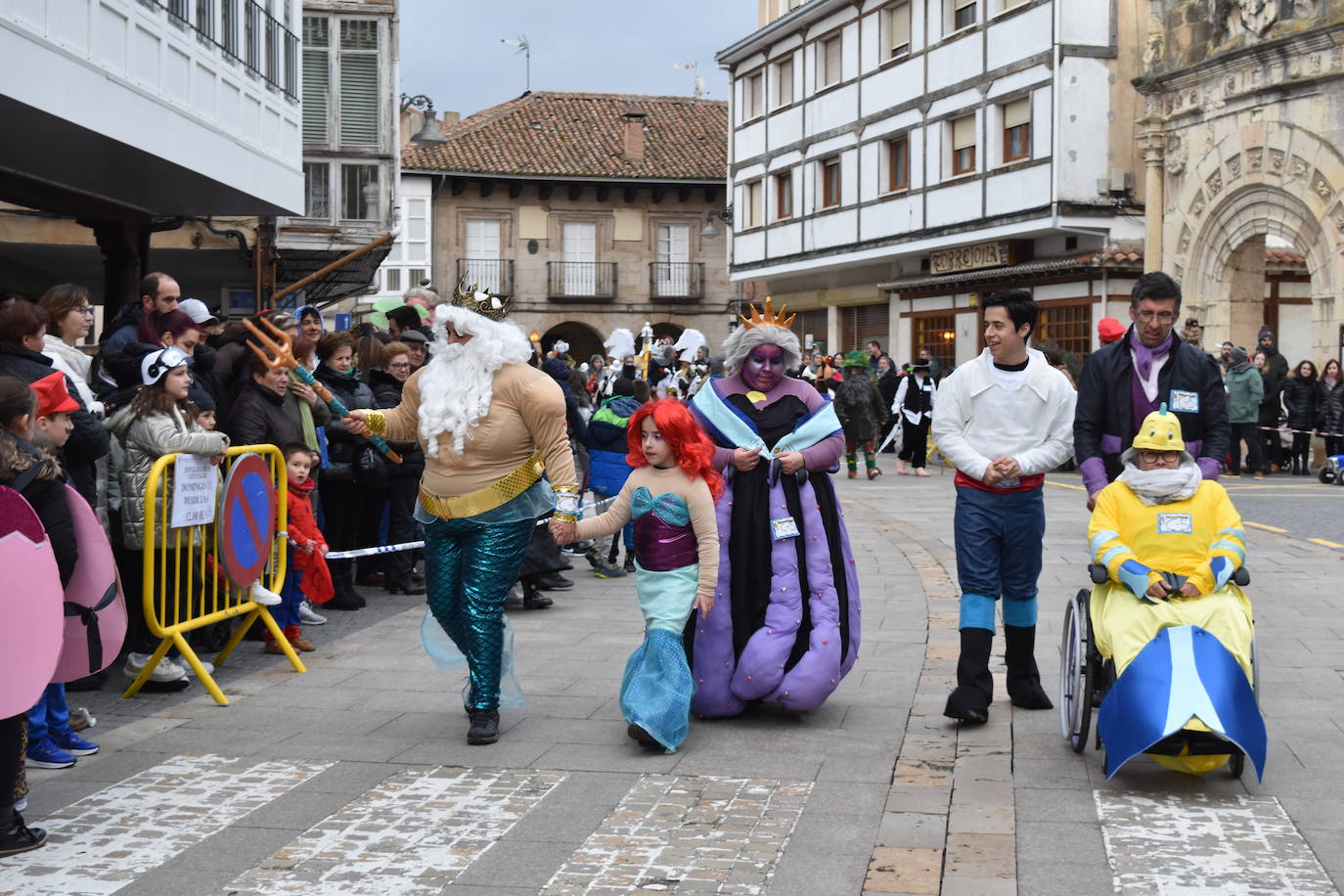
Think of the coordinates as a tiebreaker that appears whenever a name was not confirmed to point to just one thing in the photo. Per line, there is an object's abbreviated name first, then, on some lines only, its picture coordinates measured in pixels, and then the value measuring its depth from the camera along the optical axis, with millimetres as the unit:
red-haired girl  6609
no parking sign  7805
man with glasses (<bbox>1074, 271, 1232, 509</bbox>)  6699
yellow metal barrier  7352
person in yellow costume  5906
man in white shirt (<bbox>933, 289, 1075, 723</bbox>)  6859
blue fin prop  5555
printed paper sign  7496
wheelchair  6105
